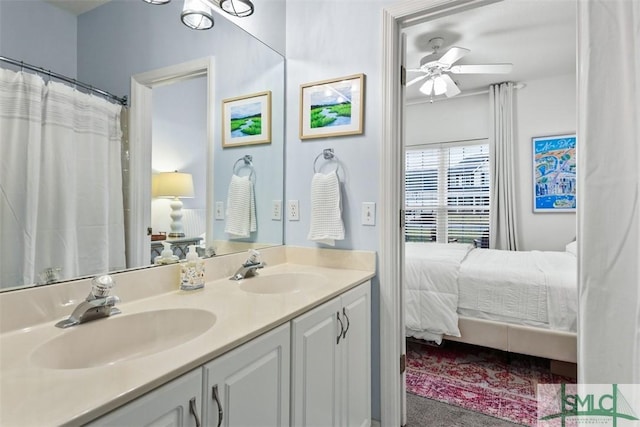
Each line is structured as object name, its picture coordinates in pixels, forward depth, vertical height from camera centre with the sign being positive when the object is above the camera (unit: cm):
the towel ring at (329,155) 182 +29
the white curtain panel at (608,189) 114 +7
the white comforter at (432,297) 247 -66
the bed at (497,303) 221 -66
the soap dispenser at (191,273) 133 -25
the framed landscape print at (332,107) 175 +55
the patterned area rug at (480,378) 197 -113
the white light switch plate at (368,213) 172 -2
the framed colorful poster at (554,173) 404 +43
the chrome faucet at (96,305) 95 -27
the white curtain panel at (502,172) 427 +48
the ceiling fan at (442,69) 294 +130
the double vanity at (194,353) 62 -34
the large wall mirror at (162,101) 101 +44
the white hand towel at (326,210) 176 +0
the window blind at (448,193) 463 +23
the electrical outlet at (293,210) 196 +0
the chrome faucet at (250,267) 157 -27
